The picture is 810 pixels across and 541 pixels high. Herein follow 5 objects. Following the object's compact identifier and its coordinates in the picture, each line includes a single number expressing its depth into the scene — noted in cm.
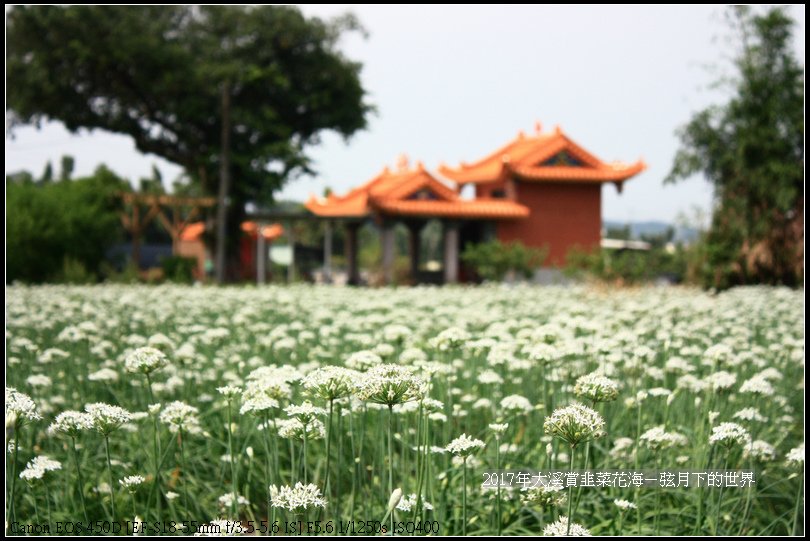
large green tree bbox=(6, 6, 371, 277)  2606
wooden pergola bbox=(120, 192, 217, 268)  2845
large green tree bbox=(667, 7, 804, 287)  1981
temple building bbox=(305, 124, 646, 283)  2842
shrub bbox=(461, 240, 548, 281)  2348
